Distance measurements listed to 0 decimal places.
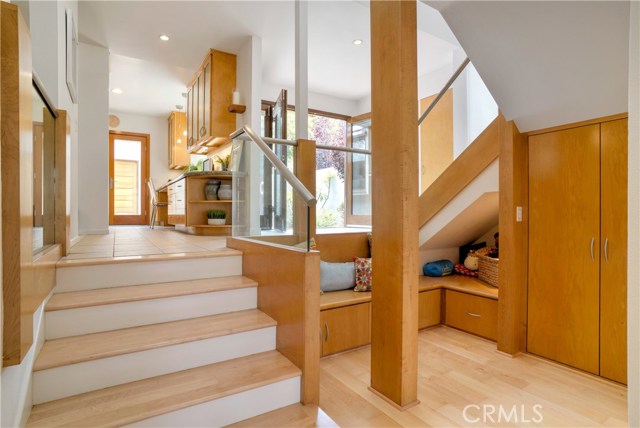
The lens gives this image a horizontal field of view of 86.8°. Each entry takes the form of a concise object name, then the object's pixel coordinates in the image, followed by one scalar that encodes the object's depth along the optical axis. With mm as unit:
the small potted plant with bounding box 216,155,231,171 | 5423
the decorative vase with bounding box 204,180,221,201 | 4703
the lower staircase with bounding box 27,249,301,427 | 1531
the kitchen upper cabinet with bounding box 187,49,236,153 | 5039
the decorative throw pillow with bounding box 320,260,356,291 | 3186
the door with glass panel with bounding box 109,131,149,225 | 8227
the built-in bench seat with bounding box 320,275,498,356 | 2781
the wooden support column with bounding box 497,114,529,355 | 2713
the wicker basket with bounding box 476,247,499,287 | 3467
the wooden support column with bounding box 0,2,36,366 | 1024
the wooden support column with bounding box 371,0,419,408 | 1941
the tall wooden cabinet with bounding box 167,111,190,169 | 7898
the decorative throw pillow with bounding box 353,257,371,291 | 3227
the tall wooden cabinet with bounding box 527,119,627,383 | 2270
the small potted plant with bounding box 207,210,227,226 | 4699
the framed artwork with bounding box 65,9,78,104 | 3256
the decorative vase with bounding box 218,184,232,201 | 4734
